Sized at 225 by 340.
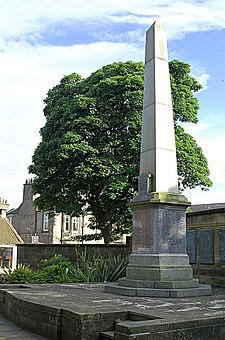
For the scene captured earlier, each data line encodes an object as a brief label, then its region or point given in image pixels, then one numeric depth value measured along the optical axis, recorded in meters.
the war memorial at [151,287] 5.76
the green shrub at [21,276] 14.12
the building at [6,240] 35.28
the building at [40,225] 47.16
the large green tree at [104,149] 21.42
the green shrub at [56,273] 13.56
